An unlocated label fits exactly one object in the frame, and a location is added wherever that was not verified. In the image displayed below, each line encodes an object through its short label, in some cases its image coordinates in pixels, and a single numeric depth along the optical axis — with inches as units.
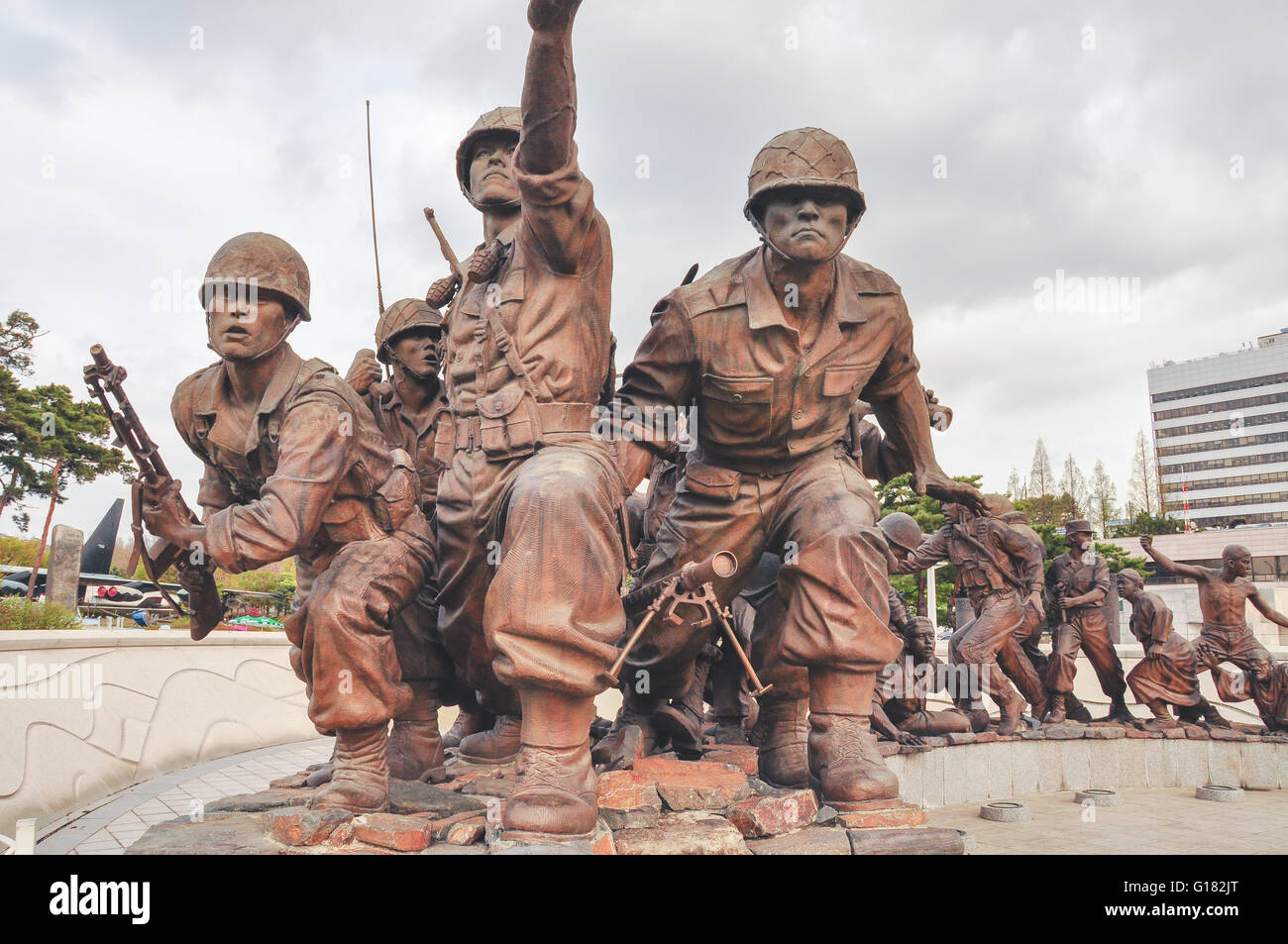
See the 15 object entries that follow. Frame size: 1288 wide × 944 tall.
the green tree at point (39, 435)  747.4
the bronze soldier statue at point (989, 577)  331.0
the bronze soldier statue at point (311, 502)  128.6
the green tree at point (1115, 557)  876.0
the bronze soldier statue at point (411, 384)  200.4
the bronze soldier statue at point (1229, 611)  366.6
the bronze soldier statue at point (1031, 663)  338.3
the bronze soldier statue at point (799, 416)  143.5
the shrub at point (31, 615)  351.3
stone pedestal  479.8
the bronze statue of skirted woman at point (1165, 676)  352.8
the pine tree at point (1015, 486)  1925.4
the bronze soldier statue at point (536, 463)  118.7
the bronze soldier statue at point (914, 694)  279.7
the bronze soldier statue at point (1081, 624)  346.0
